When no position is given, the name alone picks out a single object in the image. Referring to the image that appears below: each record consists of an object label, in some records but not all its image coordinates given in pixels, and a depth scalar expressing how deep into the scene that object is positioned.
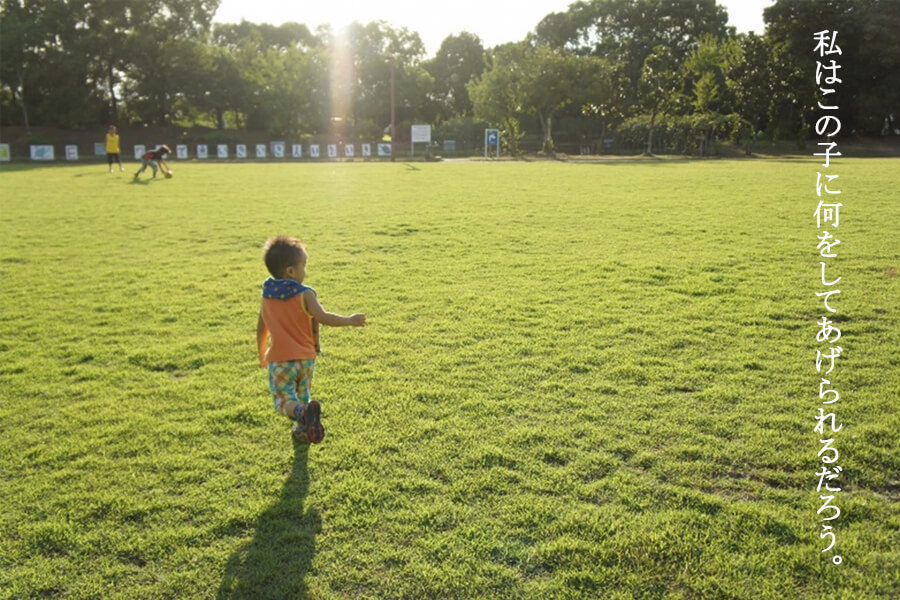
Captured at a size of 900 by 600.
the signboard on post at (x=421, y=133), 38.91
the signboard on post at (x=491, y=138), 38.85
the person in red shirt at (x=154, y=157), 20.38
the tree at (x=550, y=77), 37.00
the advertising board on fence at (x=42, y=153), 36.85
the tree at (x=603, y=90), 37.62
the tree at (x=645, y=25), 51.38
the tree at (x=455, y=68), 57.46
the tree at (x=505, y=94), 39.29
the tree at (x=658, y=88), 35.47
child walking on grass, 3.38
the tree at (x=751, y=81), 37.38
